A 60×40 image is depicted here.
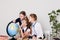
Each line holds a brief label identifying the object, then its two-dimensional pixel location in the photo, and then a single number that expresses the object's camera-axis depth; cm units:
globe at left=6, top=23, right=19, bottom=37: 282
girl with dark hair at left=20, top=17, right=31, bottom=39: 294
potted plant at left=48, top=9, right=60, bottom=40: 320
